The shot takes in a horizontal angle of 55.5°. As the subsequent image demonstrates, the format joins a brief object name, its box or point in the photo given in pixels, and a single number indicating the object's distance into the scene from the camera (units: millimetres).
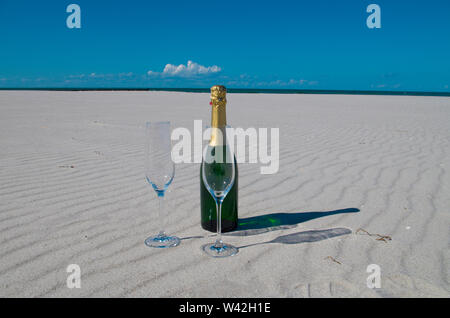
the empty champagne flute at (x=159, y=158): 755
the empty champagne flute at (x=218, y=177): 741
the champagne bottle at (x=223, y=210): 872
